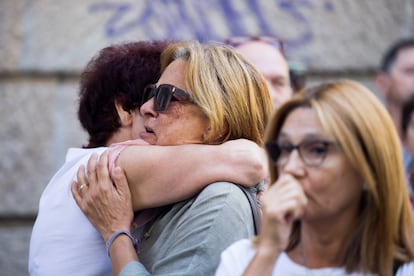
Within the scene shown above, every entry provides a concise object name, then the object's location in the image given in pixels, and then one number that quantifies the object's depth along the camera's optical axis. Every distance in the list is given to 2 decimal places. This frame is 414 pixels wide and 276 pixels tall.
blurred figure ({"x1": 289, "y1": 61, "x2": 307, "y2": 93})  6.18
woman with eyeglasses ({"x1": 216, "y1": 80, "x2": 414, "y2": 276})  2.86
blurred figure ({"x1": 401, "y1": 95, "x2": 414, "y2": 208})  5.54
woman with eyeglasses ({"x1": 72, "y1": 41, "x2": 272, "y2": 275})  3.43
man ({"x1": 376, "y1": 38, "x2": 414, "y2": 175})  6.58
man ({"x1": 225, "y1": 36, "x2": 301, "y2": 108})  5.60
